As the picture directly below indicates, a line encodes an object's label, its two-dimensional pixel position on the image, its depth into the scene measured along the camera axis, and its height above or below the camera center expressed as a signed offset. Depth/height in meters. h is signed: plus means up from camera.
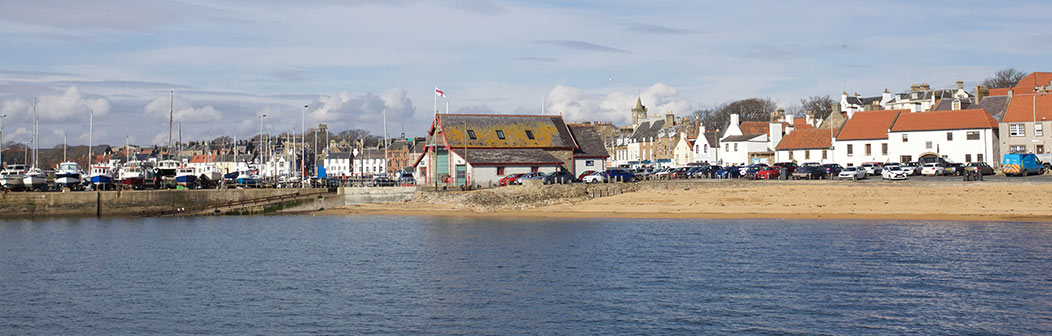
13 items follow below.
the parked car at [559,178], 72.50 +0.39
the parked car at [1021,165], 68.94 +0.98
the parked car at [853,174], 71.00 +0.45
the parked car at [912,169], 73.56 +0.83
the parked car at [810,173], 73.94 +0.58
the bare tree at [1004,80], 154.00 +17.12
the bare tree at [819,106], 160.12 +13.67
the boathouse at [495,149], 75.62 +3.04
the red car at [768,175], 77.00 +0.48
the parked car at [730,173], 78.94 +0.70
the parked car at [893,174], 70.00 +0.41
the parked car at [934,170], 74.25 +0.73
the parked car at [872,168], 79.81 +1.02
